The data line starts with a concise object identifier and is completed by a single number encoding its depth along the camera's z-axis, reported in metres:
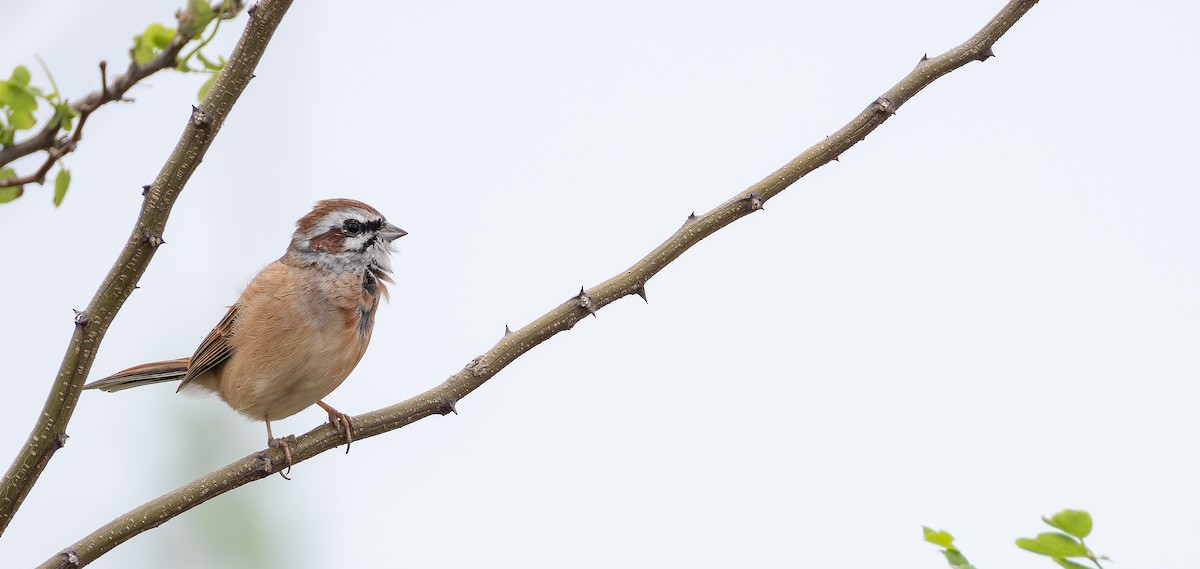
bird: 10.12
